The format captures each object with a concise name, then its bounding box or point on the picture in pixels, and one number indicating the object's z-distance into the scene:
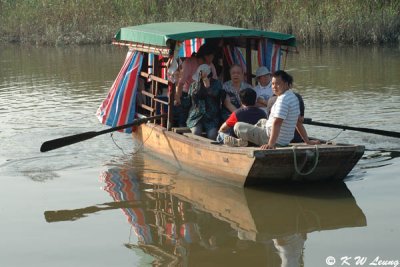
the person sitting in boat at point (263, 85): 16.43
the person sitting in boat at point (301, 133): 14.24
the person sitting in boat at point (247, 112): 14.47
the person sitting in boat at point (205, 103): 15.95
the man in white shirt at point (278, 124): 13.45
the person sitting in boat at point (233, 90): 16.18
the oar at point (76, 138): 16.22
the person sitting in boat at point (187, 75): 16.76
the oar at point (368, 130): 16.25
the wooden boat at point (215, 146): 13.50
